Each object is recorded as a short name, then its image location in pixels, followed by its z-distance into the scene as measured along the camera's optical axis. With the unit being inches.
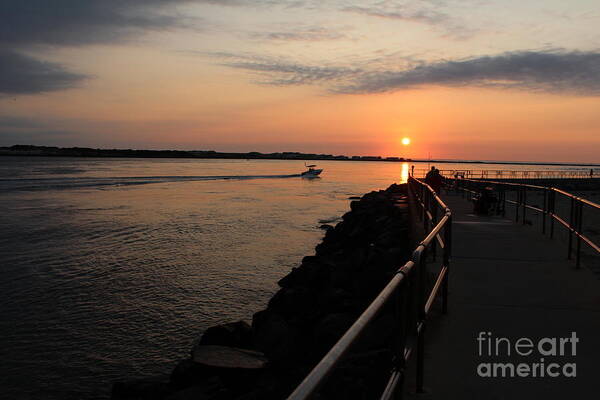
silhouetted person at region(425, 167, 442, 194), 794.8
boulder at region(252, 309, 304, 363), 258.7
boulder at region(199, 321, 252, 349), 286.7
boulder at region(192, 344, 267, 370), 246.2
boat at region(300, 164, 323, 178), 3170.8
